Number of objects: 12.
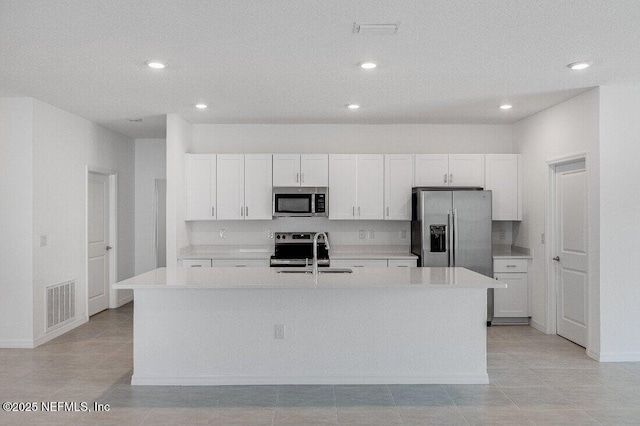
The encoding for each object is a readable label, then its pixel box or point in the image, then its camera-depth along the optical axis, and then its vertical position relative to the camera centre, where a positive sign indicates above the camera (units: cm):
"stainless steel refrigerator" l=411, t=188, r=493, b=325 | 607 -15
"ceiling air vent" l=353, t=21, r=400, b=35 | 321 +119
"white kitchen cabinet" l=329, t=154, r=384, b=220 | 645 +36
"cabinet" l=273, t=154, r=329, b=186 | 641 +58
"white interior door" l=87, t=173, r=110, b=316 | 677 -35
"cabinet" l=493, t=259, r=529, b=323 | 618 -89
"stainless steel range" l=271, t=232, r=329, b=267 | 627 -40
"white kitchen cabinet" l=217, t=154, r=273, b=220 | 641 +38
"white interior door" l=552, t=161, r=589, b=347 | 518 -37
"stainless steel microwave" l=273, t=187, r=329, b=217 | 633 +16
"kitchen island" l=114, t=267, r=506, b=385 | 408 -94
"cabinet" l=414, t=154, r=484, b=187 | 645 +58
